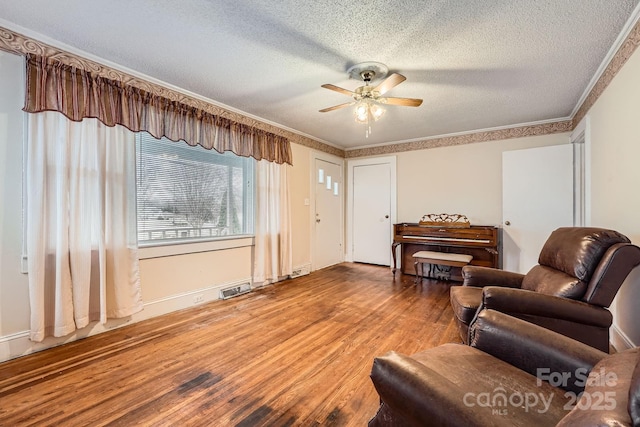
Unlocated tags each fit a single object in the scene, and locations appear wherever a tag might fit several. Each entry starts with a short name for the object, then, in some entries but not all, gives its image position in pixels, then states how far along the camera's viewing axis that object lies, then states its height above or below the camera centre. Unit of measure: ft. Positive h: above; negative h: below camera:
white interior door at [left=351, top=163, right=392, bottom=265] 16.94 -0.08
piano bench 12.18 -2.11
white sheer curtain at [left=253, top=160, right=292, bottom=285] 12.44 -0.57
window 9.17 +0.77
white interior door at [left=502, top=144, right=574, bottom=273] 11.73 +0.53
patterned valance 6.69 +3.08
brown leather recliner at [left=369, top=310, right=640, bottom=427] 2.07 -1.80
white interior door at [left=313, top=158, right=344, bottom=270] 16.19 -0.19
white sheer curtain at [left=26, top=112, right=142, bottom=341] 6.66 -0.28
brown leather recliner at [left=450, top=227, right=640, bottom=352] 5.18 -1.64
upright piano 12.56 -1.45
